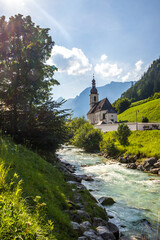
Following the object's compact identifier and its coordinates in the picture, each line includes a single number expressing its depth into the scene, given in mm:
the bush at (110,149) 27125
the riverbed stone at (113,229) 5835
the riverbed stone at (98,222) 5761
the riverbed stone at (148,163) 17453
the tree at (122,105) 105625
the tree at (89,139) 35494
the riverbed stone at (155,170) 15908
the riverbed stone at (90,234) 4596
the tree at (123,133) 28047
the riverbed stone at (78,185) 9391
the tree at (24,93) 13078
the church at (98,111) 68438
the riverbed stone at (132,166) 18664
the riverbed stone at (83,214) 5749
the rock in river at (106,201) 8942
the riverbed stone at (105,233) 5039
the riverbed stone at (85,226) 4910
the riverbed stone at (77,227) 4582
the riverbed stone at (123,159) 21928
